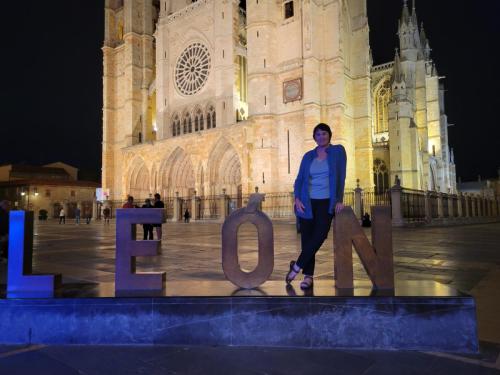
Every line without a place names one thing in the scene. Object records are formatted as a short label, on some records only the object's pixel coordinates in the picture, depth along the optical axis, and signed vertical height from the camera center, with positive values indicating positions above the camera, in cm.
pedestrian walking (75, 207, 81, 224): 2438 +0
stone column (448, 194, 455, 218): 2031 +13
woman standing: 283 +14
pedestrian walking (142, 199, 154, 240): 827 -37
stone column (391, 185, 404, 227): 1438 +15
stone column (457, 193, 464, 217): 2195 +16
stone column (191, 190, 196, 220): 2383 +36
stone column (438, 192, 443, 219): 1919 +13
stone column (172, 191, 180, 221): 2475 +46
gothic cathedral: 2331 +874
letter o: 272 -29
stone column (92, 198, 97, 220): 3177 +42
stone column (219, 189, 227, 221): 2164 +42
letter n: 260 -27
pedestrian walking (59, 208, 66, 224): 2739 -9
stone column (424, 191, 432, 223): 1680 +15
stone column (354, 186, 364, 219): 1681 +39
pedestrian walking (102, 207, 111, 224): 2228 +0
